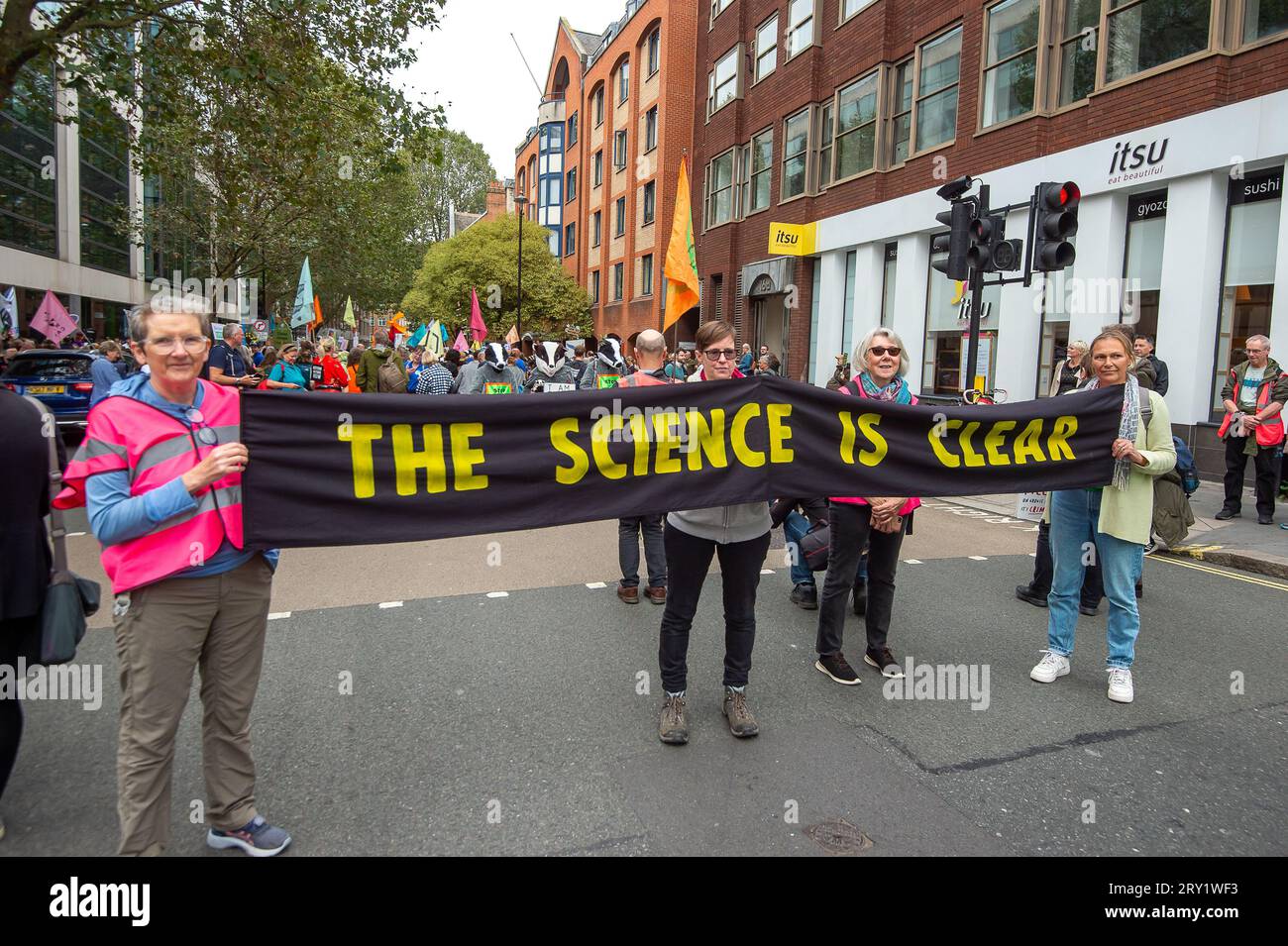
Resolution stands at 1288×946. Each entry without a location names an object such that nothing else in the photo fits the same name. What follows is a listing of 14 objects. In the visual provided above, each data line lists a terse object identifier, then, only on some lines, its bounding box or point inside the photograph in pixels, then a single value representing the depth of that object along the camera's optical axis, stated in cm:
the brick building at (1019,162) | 1198
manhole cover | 302
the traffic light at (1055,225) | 930
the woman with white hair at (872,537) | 458
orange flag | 883
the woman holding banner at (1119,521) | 446
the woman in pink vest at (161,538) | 256
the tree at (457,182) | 7781
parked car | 1463
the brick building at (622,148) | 3509
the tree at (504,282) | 4188
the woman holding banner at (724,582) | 388
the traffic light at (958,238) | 973
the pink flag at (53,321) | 2016
